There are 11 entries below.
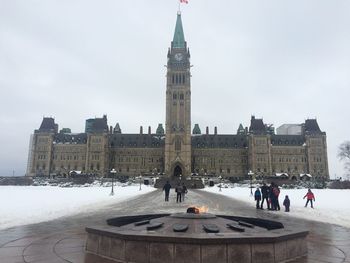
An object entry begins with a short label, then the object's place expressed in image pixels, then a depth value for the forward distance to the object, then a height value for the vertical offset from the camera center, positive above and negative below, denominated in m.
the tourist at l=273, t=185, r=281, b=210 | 22.30 -0.35
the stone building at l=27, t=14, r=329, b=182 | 124.38 +12.34
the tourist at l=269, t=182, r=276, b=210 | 22.41 -0.66
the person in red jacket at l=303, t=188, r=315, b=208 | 23.48 -0.53
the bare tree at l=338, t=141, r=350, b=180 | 88.00 +9.05
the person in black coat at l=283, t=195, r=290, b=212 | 21.22 -0.97
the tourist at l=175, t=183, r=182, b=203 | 28.94 -0.39
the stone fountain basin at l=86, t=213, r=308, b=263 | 7.12 -1.22
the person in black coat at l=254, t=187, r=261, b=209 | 23.39 -0.70
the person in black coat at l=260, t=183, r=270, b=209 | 23.61 -0.31
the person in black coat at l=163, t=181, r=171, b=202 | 30.56 -0.52
